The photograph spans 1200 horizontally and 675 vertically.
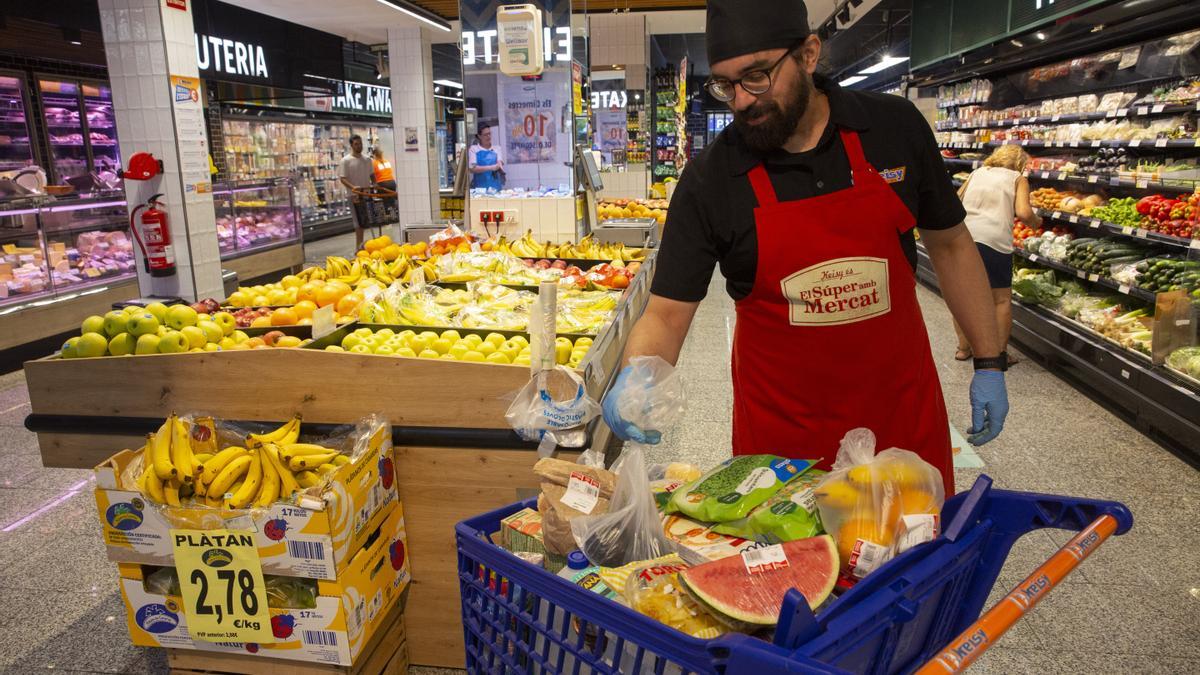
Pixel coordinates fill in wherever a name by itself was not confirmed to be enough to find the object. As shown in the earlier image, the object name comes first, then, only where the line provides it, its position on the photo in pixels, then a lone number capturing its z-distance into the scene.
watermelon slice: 0.91
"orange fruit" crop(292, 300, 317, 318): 3.35
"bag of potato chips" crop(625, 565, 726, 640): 0.95
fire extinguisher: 5.70
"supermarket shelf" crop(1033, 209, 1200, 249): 4.88
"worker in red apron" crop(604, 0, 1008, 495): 1.65
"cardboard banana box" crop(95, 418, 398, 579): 1.96
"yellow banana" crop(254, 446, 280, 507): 2.03
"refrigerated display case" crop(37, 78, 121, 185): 9.87
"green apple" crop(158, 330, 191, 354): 2.50
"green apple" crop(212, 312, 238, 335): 2.99
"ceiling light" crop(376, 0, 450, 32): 11.00
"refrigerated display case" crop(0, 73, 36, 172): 9.20
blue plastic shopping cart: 0.82
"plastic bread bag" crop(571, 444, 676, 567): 1.13
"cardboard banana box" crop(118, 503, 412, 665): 2.04
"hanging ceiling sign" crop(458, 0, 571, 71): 6.33
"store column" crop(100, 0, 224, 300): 5.40
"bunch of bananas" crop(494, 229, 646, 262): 5.37
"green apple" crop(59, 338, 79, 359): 2.50
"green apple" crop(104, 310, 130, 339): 2.54
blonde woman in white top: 5.49
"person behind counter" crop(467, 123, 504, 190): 6.71
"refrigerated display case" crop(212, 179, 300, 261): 8.88
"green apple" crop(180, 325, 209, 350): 2.63
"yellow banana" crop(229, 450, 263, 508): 2.02
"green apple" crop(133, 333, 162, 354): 2.49
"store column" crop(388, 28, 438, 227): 12.39
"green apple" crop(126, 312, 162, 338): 2.56
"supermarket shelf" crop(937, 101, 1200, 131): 5.25
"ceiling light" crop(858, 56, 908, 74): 11.09
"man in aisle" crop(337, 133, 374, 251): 12.13
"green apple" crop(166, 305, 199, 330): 2.70
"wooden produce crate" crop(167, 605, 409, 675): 2.13
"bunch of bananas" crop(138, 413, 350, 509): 2.05
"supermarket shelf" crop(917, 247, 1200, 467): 4.15
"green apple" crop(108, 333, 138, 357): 2.54
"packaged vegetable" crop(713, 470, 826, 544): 1.11
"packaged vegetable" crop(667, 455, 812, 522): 1.16
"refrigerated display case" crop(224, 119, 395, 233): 13.02
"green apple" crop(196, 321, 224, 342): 2.79
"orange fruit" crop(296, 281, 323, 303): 3.62
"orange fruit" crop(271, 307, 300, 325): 3.32
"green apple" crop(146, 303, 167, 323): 2.72
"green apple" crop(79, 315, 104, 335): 2.57
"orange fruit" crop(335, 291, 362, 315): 3.47
